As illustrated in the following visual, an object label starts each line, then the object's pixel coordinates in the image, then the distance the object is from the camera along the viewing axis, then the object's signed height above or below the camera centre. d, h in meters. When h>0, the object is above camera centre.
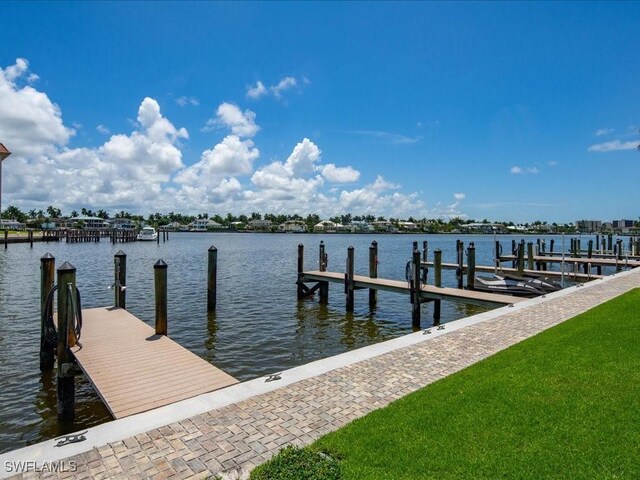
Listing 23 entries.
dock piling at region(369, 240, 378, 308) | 20.14 -2.09
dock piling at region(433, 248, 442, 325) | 17.89 -2.52
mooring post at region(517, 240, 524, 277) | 27.15 -2.03
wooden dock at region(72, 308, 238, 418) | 6.63 -2.64
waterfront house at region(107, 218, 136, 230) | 161.05 +4.39
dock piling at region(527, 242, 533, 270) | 30.13 -1.96
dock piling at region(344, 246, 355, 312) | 19.33 -2.50
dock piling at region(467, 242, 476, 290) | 22.11 -2.08
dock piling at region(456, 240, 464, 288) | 25.75 -2.54
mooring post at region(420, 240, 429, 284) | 17.48 -1.97
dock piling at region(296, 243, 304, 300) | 21.83 -2.49
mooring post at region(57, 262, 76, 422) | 7.82 -2.20
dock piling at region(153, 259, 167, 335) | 10.64 -1.77
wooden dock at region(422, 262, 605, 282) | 26.71 -2.95
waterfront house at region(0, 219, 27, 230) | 129.74 +2.64
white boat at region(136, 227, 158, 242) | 88.44 -0.75
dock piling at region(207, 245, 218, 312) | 17.72 -2.34
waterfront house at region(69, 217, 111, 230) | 154.38 +3.72
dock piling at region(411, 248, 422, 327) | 16.74 -2.37
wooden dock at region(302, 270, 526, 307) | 15.34 -2.54
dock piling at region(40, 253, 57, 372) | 10.21 -1.75
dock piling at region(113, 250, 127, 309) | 13.66 -1.58
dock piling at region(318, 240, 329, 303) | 21.47 -3.23
